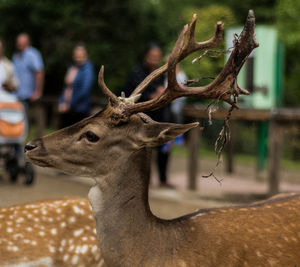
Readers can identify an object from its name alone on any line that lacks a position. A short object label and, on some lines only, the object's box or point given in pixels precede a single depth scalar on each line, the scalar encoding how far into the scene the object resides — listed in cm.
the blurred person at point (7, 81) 797
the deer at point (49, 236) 364
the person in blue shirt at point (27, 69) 942
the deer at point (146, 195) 304
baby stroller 793
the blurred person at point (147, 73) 647
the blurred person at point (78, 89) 875
